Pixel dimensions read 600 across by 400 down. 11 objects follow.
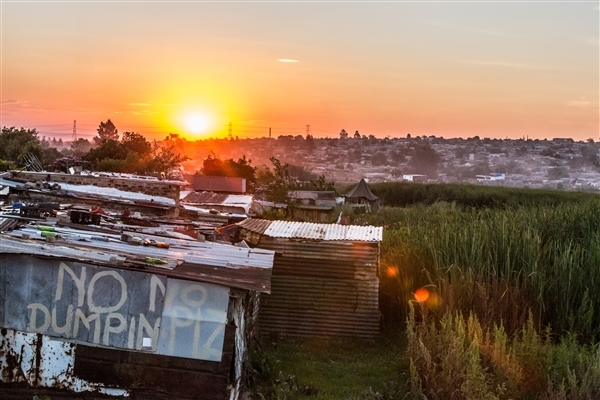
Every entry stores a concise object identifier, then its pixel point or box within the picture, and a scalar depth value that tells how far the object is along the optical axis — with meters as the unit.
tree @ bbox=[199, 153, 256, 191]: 39.53
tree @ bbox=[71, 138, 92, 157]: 82.90
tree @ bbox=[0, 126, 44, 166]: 33.15
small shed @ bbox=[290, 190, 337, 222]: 32.53
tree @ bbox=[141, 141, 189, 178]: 34.25
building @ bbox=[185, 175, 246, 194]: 30.38
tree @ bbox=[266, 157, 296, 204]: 34.12
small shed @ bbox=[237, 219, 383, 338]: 11.30
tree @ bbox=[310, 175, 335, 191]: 42.72
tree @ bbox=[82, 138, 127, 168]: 38.00
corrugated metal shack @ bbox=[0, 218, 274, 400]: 6.69
